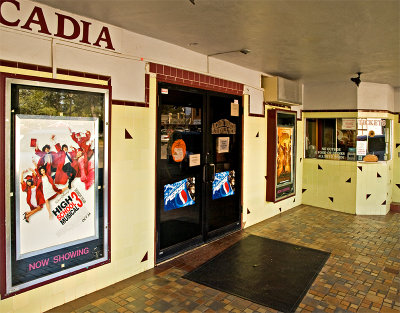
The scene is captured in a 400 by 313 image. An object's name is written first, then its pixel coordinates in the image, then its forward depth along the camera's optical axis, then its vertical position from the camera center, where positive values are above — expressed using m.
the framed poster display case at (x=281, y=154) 6.65 -0.18
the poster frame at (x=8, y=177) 2.85 -0.27
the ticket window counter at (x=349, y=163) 7.28 -0.38
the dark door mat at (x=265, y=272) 3.66 -1.55
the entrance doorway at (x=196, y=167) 4.45 -0.31
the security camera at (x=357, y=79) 6.36 +1.23
